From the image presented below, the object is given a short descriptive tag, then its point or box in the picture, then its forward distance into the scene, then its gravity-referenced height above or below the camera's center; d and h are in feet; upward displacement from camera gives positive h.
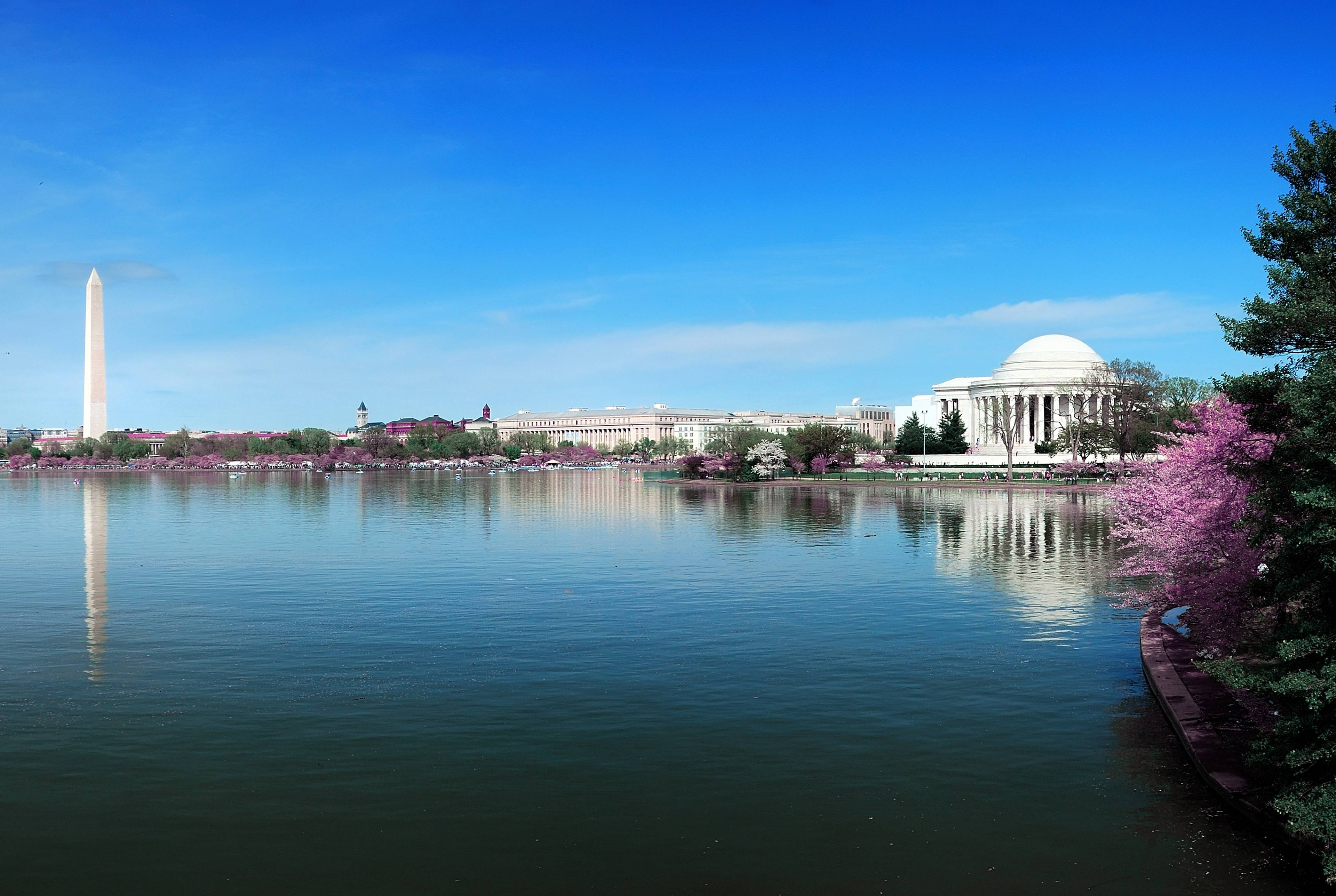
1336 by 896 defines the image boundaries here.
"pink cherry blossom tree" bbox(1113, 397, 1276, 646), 54.75 -4.51
